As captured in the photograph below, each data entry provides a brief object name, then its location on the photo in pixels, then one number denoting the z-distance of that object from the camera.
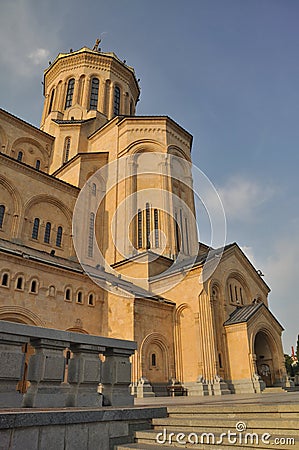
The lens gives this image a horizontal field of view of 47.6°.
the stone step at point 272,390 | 18.16
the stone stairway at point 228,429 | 4.11
